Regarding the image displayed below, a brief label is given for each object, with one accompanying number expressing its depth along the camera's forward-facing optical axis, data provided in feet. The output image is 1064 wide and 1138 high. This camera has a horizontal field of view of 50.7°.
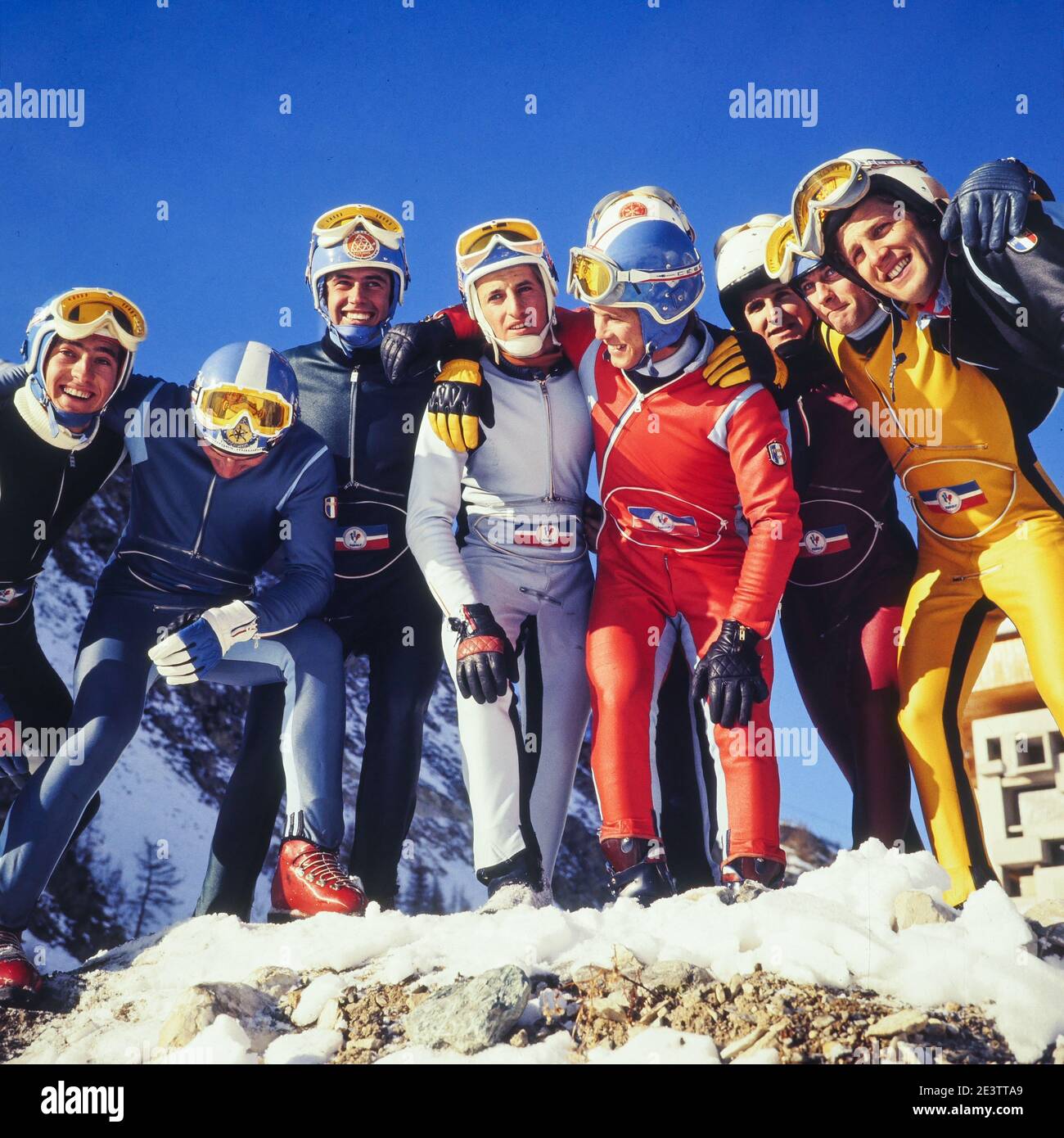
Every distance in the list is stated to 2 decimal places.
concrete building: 29.99
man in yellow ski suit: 14.69
